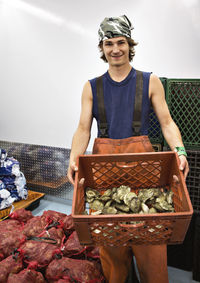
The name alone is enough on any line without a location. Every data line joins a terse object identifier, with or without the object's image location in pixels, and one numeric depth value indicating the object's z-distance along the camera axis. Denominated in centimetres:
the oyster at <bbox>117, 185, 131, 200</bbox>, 121
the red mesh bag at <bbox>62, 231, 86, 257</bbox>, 192
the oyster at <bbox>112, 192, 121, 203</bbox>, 119
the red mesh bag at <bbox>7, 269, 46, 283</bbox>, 162
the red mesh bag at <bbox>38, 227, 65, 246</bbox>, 204
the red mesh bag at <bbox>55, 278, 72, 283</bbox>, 163
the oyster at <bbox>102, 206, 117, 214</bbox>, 115
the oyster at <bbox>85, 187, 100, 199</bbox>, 129
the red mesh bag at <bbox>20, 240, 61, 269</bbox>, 183
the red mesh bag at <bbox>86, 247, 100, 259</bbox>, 190
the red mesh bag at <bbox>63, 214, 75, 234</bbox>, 224
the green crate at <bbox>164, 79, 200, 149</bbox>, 191
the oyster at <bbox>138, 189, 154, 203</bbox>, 122
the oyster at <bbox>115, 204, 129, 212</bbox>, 115
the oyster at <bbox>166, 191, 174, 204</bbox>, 117
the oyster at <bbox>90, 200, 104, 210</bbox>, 121
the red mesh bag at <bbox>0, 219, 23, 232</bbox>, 223
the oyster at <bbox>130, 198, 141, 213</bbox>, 113
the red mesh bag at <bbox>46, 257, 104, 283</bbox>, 166
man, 153
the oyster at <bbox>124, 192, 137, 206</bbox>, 116
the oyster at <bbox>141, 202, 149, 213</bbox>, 115
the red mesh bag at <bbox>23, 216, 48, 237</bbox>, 213
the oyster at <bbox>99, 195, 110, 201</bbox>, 125
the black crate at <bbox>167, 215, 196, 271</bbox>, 221
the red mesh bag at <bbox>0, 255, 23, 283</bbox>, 170
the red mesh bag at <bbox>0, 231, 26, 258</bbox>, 198
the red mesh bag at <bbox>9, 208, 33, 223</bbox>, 253
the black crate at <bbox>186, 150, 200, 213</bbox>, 196
